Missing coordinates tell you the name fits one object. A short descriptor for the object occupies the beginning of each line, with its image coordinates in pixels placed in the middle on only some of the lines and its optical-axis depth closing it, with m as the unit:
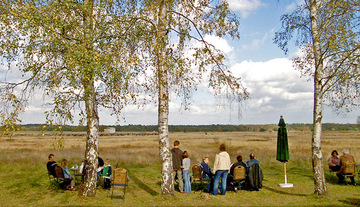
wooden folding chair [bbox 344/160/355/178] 11.85
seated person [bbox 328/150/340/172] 12.94
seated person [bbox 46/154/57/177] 10.77
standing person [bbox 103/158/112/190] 10.88
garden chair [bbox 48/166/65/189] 10.38
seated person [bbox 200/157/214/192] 10.59
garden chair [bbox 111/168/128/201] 9.42
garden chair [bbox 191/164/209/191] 10.63
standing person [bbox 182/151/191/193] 10.30
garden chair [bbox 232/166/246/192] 10.48
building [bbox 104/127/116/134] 136.44
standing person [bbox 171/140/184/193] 10.34
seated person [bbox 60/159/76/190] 10.66
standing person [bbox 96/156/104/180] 10.95
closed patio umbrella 11.82
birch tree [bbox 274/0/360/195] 9.21
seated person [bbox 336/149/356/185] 12.15
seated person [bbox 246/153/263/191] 10.81
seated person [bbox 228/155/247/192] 10.68
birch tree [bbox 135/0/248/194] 9.29
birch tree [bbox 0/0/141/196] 8.04
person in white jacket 10.12
